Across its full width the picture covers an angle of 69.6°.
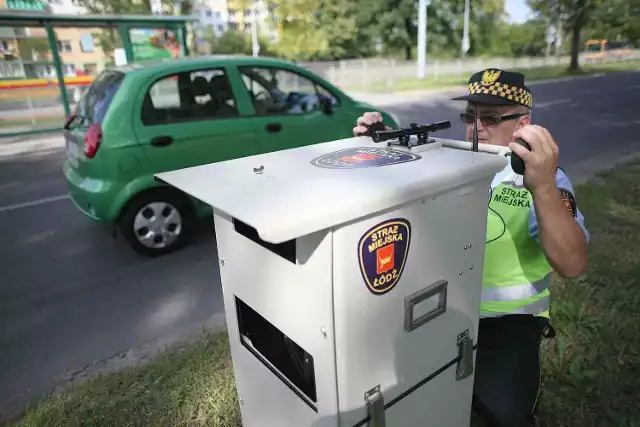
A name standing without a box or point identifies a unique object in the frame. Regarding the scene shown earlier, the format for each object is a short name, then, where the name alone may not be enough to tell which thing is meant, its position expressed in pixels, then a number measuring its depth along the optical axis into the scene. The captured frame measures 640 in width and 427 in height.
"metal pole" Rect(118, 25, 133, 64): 10.87
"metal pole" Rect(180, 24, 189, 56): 11.78
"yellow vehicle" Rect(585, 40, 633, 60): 35.98
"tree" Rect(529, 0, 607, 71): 25.53
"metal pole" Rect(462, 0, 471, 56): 33.49
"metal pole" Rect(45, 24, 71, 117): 10.04
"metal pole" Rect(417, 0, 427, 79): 23.47
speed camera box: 1.04
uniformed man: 1.63
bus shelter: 9.84
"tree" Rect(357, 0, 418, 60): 41.34
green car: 3.83
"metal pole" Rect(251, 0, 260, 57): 29.55
